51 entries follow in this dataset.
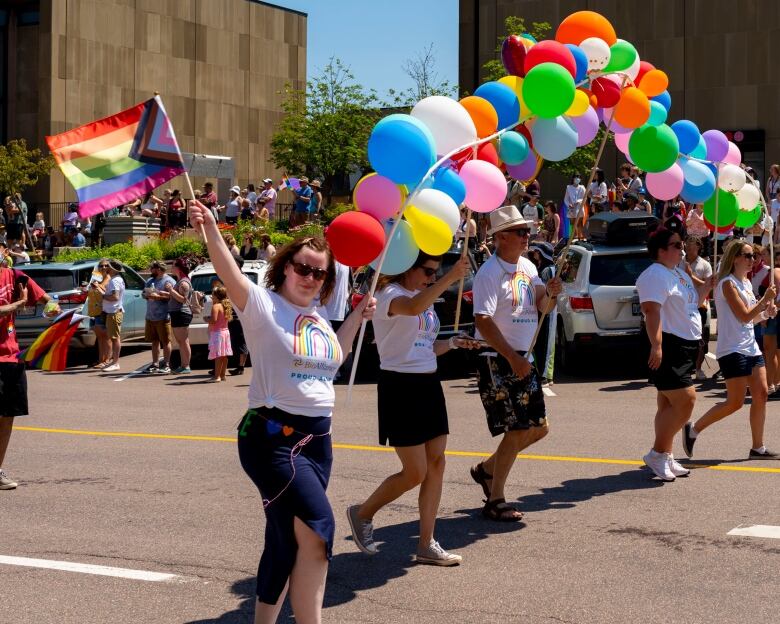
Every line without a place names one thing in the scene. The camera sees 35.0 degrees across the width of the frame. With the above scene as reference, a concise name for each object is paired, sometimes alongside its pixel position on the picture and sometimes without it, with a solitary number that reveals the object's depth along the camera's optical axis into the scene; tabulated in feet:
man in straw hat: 25.21
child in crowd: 57.36
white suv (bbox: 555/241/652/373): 52.19
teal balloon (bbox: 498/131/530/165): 26.86
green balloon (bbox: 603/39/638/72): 28.81
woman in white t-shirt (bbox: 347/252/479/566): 22.48
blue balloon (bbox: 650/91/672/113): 30.53
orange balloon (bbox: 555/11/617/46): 28.89
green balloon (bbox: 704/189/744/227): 30.60
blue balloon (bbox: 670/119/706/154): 29.91
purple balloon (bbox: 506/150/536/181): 28.12
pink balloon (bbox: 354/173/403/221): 21.59
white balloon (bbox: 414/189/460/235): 21.94
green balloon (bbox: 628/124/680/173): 28.12
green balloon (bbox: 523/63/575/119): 25.39
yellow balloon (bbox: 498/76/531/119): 26.45
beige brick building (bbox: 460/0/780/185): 118.83
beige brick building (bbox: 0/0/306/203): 151.84
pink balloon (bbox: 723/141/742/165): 31.39
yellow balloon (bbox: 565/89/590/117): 27.40
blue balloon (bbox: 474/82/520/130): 26.04
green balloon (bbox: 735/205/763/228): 31.46
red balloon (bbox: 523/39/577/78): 26.61
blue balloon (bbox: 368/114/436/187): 21.66
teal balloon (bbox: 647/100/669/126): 29.12
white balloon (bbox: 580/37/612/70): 28.25
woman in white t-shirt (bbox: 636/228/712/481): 29.30
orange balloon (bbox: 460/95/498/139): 25.46
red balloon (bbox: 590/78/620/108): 28.53
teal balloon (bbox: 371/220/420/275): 21.77
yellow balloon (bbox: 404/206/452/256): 21.83
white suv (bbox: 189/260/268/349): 62.39
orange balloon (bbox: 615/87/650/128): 28.30
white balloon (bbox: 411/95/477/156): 23.47
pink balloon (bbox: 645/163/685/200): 29.63
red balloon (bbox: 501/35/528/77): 27.40
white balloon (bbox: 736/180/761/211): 30.91
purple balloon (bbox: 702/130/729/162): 31.04
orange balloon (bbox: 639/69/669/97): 30.09
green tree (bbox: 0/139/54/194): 135.54
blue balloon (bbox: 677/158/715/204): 30.07
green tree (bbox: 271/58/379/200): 139.95
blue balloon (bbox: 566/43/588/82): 27.35
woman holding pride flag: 16.84
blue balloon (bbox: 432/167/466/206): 23.31
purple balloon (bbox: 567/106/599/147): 28.01
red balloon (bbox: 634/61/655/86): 30.25
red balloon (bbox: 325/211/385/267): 20.30
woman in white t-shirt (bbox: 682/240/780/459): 31.78
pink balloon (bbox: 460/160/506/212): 24.16
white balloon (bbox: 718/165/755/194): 30.55
